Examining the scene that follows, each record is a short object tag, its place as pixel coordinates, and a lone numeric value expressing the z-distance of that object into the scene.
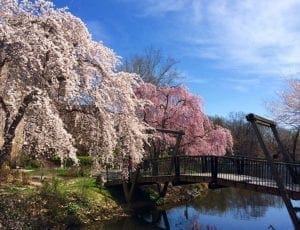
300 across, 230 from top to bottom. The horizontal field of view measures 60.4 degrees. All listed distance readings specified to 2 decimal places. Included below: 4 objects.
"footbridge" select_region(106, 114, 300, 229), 8.64
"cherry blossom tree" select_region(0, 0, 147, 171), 5.92
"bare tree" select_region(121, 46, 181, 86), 24.46
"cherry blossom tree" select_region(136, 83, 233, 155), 17.27
